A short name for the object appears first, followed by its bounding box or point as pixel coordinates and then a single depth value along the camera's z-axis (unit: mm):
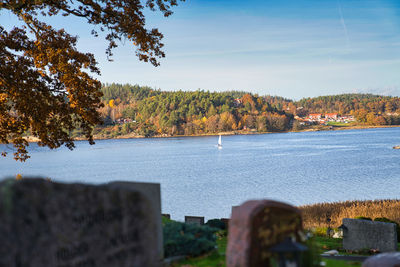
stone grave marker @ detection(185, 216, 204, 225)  23048
